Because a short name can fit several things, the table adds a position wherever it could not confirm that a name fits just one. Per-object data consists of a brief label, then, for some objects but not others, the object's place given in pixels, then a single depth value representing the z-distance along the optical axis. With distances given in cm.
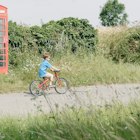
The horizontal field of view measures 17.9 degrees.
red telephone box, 1641
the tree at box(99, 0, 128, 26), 6494
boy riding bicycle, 1274
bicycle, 1291
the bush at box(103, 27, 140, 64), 2038
